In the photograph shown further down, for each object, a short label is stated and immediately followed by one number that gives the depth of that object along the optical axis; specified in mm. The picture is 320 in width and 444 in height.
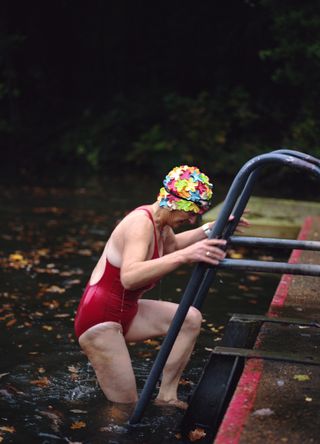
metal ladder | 5892
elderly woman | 6725
